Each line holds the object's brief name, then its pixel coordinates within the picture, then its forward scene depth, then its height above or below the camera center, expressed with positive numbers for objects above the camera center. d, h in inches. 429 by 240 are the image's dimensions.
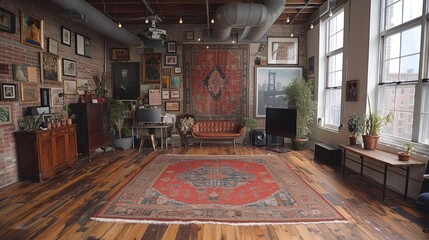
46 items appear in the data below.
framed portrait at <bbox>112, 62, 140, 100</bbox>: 292.8 +27.2
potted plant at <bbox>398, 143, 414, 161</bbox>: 129.2 -27.7
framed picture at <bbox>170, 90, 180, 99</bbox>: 295.9 +10.3
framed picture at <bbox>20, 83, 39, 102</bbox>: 167.9 +7.4
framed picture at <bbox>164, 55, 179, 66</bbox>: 292.7 +53.0
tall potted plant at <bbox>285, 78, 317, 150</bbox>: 251.6 -2.5
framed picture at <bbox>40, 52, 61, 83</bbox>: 186.5 +27.6
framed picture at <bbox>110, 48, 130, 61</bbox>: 292.0 +58.9
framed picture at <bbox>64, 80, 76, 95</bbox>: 218.7 +13.9
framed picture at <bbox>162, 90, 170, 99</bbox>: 294.8 +10.2
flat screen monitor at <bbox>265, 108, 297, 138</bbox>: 246.2 -20.9
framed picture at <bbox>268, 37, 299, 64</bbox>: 292.2 +64.5
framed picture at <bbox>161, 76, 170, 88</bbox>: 293.6 +25.0
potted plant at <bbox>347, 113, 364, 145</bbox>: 173.3 -16.1
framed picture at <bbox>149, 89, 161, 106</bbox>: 291.6 +6.4
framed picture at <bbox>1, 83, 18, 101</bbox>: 151.9 +6.6
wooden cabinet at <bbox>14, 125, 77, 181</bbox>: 160.6 -35.7
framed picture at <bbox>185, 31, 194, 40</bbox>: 291.4 +83.3
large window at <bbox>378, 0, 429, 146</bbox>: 137.6 +19.2
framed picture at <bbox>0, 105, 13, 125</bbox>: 151.9 -8.0
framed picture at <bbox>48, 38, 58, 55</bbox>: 194.6 +46.7
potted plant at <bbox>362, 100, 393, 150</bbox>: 160.4 -17.0
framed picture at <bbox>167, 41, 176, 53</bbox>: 291.3 +67.5
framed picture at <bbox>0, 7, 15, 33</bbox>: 151.4 +52.7
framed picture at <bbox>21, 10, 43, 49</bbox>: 167.9 +52.8
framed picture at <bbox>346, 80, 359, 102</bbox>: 189.2 +9.8
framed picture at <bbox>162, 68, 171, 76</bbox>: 294.0 +38.5
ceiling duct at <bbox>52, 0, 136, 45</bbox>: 167.1 +69.0
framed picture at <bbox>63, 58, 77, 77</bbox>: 216.8 +32.1
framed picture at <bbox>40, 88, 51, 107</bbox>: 187.0 +3.8
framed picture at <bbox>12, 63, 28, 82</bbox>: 161.3 +20.7
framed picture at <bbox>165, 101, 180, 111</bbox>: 296.7 -4.6
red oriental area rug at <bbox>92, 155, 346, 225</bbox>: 113.2 -53.9
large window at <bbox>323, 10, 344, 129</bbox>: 225.5 +34.0
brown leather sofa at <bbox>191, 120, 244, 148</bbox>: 280.0 -30.6
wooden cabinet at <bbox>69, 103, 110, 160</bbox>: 218.1 -22.7
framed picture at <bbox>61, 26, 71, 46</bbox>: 211.9 +60.0
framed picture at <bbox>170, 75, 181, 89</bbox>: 294.7 +26.3
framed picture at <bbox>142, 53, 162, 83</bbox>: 291.3 +43.0
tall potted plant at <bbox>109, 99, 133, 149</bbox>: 263.0 -25.1
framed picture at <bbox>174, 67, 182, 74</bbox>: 294.2 +39.8
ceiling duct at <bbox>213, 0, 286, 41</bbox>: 195.8 +74.2
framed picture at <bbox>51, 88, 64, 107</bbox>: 200.8 +4.3
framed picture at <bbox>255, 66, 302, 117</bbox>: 293.3 +24.2
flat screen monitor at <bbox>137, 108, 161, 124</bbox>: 277.6 -14.9
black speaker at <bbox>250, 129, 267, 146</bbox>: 283.6 -41.0
